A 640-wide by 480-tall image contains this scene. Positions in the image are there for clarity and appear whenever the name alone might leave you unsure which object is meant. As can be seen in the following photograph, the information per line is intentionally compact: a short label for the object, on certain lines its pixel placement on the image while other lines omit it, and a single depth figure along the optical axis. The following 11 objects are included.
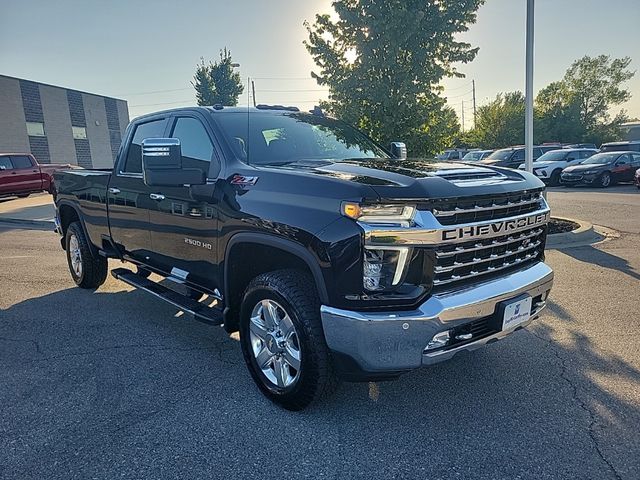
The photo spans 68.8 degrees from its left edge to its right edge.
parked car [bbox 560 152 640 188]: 18.80
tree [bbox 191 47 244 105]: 32.66
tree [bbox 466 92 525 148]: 41.66
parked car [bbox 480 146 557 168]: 20.79
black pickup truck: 2.47
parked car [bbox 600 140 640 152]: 22.72
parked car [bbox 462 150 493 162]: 26.17
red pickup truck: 17.47
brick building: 28.28
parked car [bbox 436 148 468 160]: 28.35
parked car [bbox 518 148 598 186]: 20.95
